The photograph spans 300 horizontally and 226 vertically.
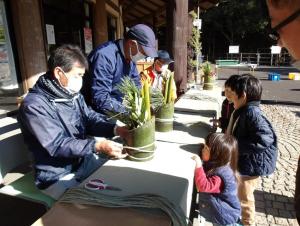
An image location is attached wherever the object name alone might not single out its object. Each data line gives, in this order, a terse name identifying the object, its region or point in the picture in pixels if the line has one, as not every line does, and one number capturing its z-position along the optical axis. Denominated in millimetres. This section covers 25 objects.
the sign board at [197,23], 6641
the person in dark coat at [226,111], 1971
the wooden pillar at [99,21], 5551
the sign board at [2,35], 3185
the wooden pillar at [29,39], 3254
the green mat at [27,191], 1489
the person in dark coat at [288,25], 764
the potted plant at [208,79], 3828
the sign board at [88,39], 5209
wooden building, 3251
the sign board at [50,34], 3857
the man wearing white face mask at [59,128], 1386
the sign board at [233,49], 14558
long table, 937
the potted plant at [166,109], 1754
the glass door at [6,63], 3195
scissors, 1106
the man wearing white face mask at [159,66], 3146
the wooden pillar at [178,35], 3312
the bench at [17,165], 1519
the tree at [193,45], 6373
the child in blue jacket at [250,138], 1717
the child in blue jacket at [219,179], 1458
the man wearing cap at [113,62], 1911
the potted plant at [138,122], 1305
